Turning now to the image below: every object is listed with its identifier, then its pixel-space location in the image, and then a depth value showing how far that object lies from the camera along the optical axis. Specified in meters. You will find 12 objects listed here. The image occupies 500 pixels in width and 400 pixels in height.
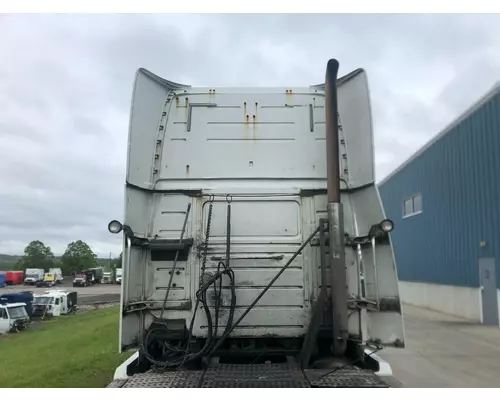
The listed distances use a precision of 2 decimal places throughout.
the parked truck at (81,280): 68.25
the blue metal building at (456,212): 15.15
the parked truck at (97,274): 76.19
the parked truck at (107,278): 81.68
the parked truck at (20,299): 26.44
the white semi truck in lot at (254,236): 4.05
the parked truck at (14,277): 68.99
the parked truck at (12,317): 21.33
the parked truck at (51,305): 27.77
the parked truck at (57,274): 70.94
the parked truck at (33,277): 68.44
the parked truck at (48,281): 67.19
